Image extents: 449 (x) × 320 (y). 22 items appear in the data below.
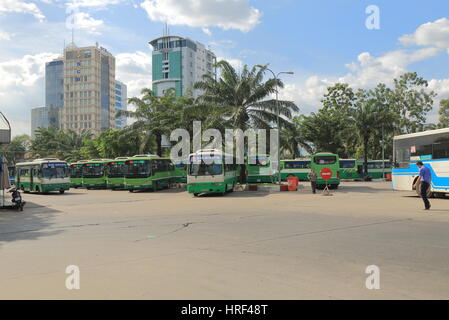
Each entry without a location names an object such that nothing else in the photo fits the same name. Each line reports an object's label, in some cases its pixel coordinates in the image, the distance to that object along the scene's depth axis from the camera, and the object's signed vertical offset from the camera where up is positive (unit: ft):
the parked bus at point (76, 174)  129.80 -2.13
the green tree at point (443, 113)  185.68 +24.33
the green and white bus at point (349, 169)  148.05 -1.65
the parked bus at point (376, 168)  163.80 -1.57
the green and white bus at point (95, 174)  120.16 -2.03
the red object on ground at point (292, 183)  94.48 -4.45
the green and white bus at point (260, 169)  122.01 -1.08
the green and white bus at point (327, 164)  101.03 +0.20
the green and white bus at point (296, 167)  146.51 -0.71
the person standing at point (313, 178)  83.33 -2.78
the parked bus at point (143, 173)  100.27 -1.54
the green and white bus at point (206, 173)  80.43 -1.41
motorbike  59.11 -4.82
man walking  47.05 -2.11
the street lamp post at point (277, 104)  102.13 +16.11
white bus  62.23 +1.11
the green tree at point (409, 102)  187.11 +29.90
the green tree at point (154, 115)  121.49 +16.63
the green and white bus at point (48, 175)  99.96 -1.88
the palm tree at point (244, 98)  101.40 +18.06
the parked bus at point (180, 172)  122.43 -1.78
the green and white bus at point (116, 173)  108.38 -1.62
